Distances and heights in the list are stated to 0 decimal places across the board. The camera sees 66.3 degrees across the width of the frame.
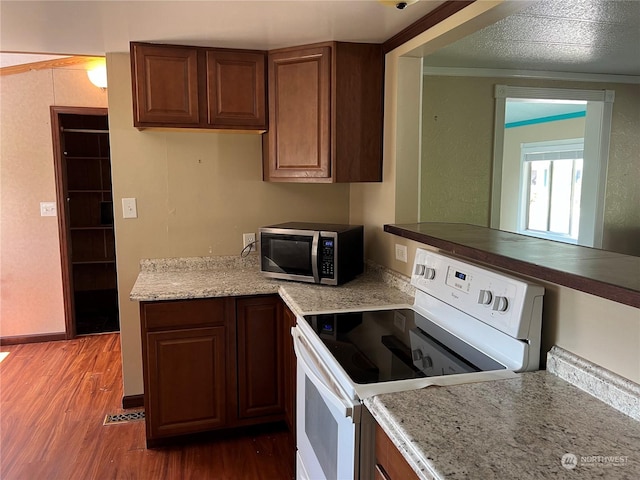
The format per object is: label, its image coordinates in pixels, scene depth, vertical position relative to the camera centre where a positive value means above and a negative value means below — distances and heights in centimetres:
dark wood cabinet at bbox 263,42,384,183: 245 +40
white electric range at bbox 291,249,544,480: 138 -54
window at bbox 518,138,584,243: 557 -3
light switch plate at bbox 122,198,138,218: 276 -12
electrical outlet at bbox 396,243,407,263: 243 -33
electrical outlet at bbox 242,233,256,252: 297 -32
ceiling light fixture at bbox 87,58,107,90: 351 +79
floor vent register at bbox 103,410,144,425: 276 -132
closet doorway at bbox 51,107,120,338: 470 -35
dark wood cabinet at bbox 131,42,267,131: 250 +52
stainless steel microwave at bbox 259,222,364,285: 246 -34
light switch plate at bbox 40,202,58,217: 389 -18
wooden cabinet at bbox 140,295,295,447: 238 -89
